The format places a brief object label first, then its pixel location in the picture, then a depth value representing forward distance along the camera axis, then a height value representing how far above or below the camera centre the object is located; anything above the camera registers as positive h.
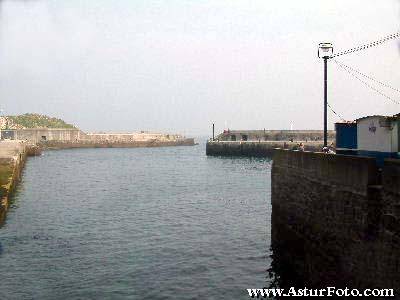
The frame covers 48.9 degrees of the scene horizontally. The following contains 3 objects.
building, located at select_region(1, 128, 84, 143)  146.25 +2.06
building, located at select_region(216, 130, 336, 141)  112.19 +1.13
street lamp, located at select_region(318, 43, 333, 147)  23.38 +3.57
